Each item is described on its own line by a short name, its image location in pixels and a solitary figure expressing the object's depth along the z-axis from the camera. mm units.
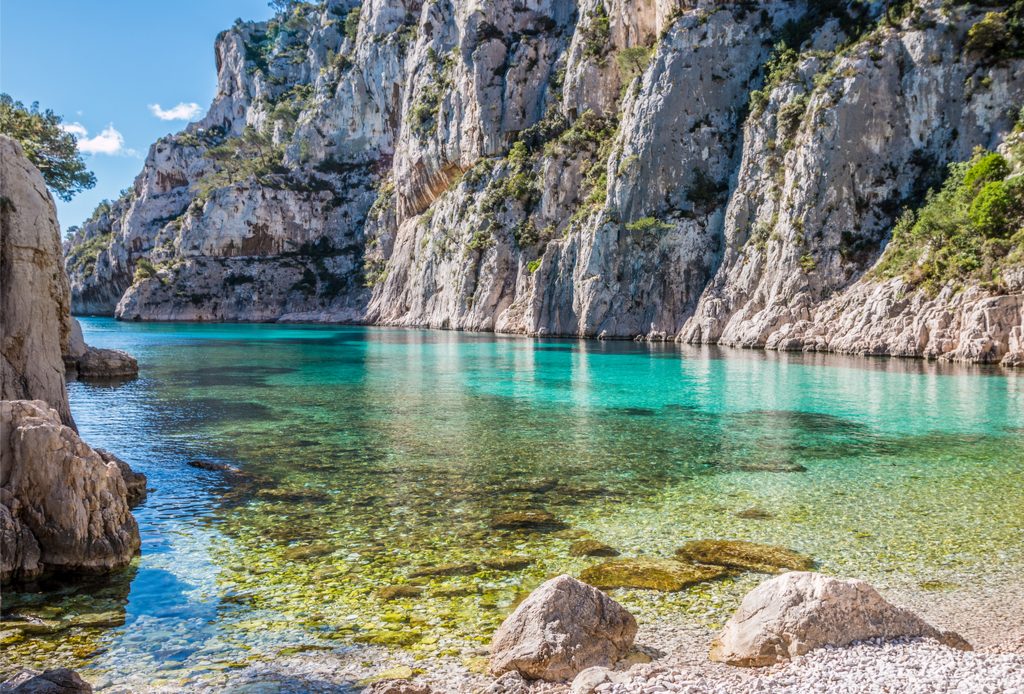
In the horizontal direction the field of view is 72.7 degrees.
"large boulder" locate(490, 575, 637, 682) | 5969
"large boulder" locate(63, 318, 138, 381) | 31938
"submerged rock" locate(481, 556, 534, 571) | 8672
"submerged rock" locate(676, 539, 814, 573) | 8664
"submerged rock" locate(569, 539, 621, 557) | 9172
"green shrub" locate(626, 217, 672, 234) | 58125
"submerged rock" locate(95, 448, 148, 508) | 11626
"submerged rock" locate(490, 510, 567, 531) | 10297
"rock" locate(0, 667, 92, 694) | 5039
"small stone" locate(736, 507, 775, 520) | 10766
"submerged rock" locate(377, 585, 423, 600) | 7797
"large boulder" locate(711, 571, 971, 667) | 5859
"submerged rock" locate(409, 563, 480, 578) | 8430
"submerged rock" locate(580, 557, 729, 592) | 8146
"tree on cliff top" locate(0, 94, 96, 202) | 37156
